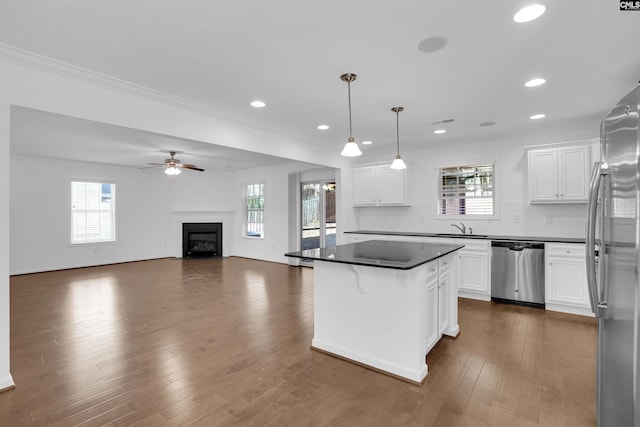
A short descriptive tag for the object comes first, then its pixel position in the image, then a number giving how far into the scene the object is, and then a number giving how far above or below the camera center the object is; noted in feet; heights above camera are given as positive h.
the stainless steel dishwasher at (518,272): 14.53 -2.69
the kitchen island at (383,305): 8.43 -2.60
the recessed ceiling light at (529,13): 6.61 +4.28
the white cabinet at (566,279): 13.43 -2.76
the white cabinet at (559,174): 14.20 +1.89
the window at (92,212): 24.73 +0.46
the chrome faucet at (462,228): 18.41 -0.74
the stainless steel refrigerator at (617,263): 4.43 -0.76
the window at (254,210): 28.94 +0.60
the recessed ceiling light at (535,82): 10.28 +4.32
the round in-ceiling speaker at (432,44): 7.85 +4.32
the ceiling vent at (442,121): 14.78 +4.39
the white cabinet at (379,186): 20.01 +1.93
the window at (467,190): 17.90 +1.44
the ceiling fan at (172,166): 19.98 +3.26
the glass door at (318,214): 24.91 +0.19
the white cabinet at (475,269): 15.72 -2.69
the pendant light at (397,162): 12.28 +2.07
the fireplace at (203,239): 30.22 -2.10
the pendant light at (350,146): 9.78 +2.13
